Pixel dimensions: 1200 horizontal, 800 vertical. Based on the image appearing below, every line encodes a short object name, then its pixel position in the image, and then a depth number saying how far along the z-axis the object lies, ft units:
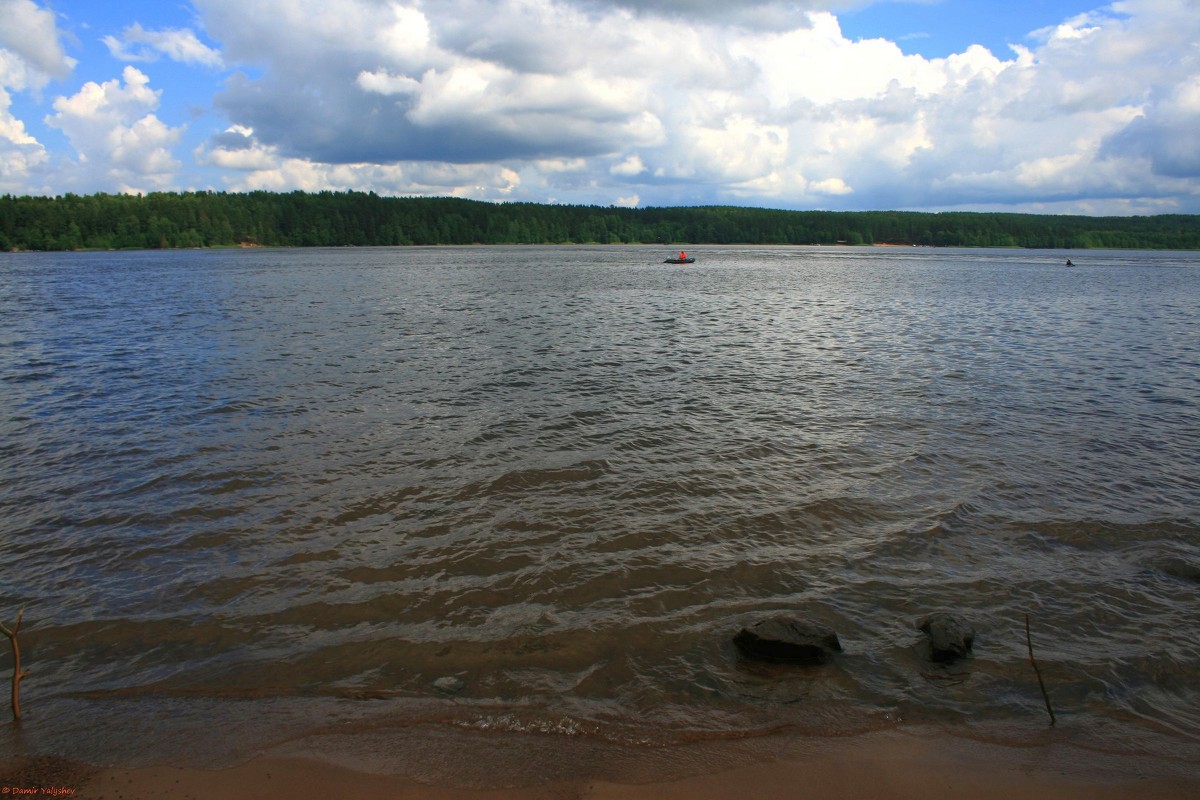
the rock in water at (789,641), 25.63
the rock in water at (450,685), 24.22
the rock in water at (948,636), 25.96
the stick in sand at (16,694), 20.62
